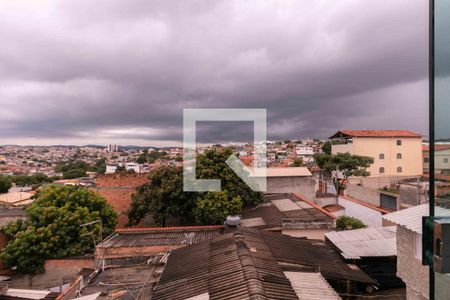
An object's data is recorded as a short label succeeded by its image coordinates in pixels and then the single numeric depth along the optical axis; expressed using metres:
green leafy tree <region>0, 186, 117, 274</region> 9.86
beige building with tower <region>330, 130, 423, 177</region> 24.42
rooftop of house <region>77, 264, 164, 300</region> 5.46
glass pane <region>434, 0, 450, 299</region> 0.92
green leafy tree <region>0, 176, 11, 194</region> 29.48
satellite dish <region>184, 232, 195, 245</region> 9.17
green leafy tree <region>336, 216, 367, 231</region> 11.60
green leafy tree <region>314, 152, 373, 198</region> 17.81
